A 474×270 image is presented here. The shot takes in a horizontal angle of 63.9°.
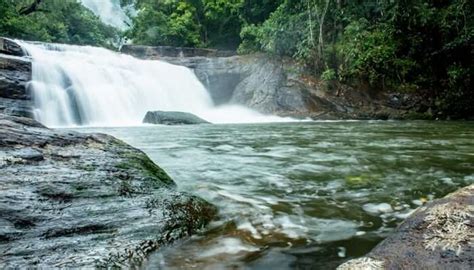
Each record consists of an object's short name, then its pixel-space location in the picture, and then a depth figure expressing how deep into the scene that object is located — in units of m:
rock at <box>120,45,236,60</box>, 18.17
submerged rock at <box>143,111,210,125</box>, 10.77
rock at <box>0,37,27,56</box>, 11.27
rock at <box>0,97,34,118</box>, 9.36
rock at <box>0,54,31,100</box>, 9.73
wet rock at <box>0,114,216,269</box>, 1.64
